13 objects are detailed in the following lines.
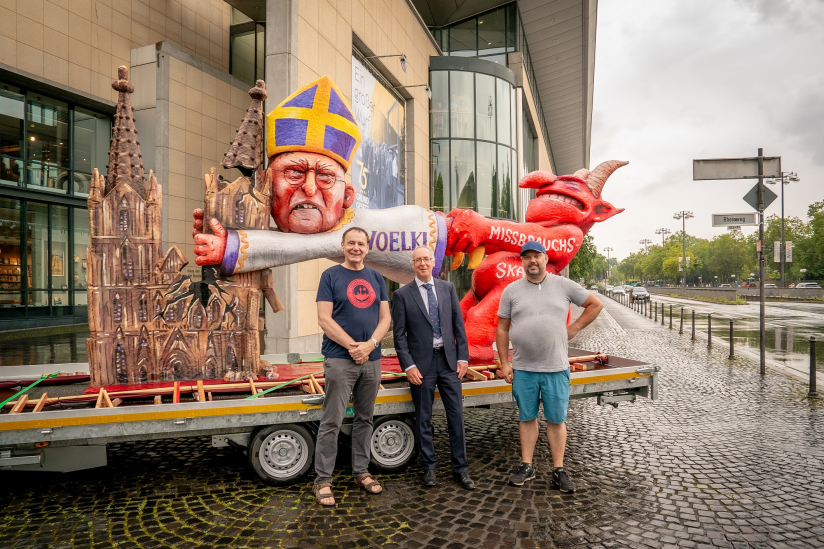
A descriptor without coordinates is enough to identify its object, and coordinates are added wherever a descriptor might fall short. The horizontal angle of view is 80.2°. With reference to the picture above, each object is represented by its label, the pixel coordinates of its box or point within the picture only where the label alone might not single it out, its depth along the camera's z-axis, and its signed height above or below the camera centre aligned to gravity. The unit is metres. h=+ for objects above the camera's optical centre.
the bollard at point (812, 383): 6.88 -1.59
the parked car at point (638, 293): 36.42 -1.76
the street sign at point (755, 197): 8.93 +1.36
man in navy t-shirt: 3.50 -0.57
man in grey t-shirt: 3.75 -0.61
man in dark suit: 3.75 -0.64
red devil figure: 5.35 +0.41
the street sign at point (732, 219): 9.47 +1.04
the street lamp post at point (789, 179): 35.84 +6.96
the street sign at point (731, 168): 8.62 +1.83
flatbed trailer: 3.27 -1.14
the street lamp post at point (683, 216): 60.12 +6.82
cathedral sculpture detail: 4.32 -0.20
